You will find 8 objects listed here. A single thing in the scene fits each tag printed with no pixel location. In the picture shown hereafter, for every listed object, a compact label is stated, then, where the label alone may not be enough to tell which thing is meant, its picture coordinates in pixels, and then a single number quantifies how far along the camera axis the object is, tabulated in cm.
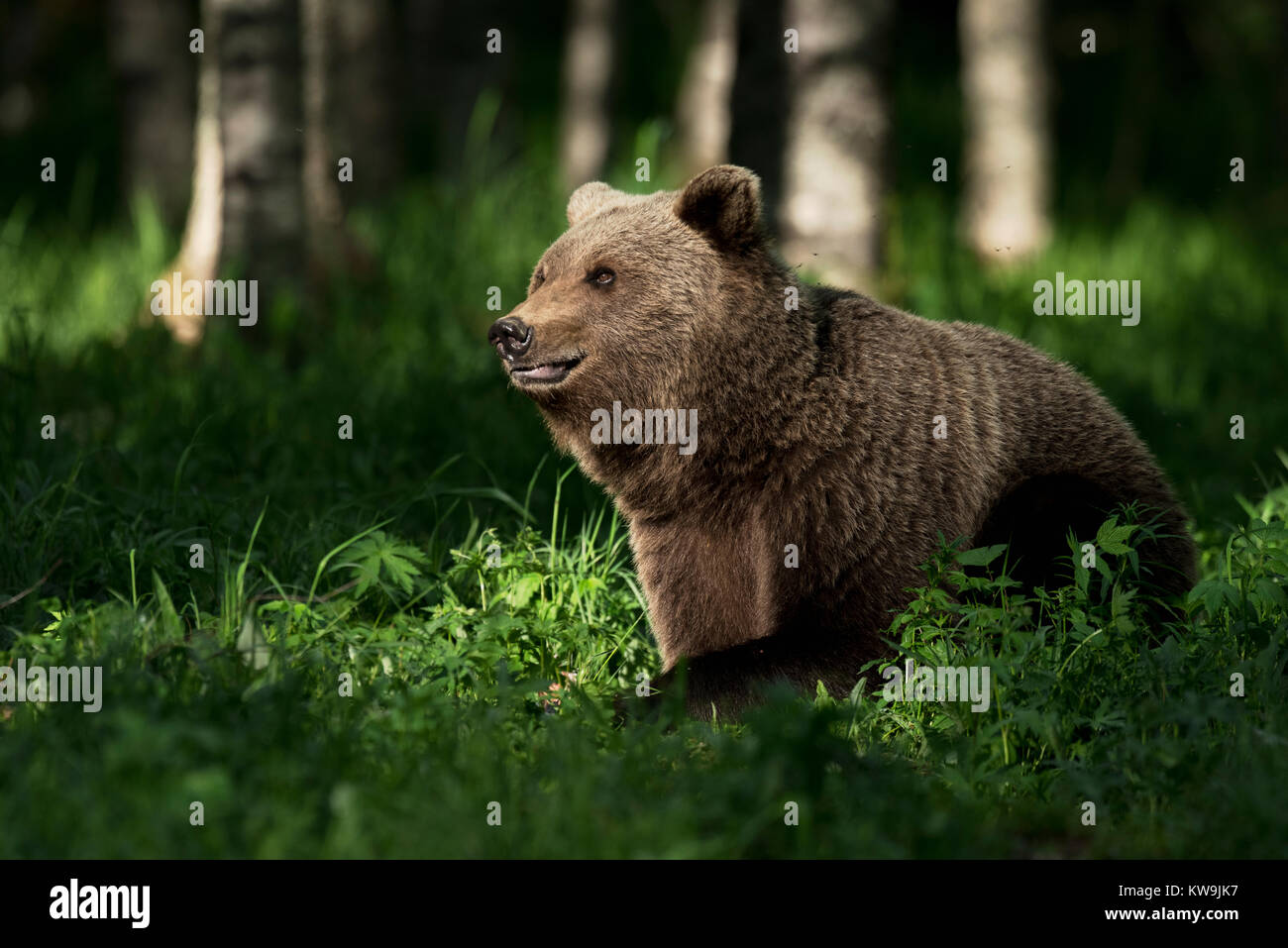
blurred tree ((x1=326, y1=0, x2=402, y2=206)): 1193
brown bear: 451
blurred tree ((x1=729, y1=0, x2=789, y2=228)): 939
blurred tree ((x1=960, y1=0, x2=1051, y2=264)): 1160
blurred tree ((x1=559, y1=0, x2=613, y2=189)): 1315
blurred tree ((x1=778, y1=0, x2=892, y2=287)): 804
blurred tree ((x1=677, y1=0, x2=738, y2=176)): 1328
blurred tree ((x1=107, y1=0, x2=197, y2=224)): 1152
